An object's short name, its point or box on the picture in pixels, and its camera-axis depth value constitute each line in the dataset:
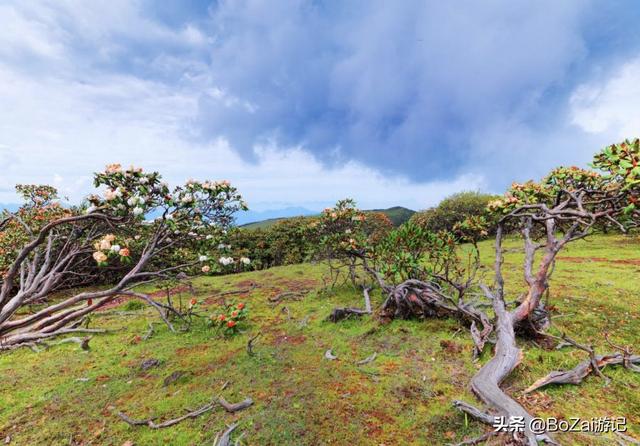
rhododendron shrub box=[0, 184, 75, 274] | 11.12
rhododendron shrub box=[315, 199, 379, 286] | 11.02
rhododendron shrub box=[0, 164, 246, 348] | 4.51
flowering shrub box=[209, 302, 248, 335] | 8.05
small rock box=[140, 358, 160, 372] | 6.58
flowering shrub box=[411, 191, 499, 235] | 37.00
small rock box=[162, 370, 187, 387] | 5.83
